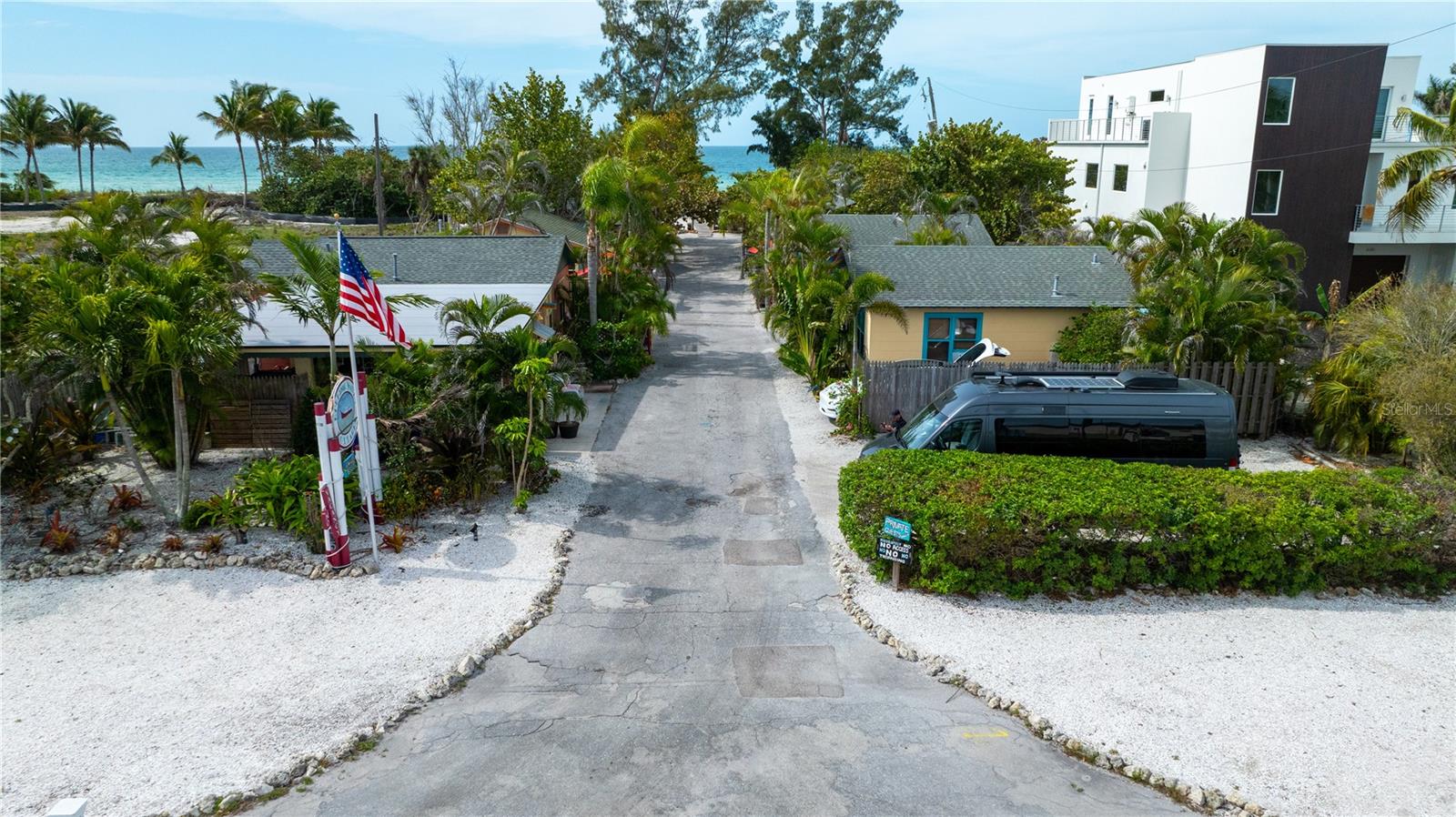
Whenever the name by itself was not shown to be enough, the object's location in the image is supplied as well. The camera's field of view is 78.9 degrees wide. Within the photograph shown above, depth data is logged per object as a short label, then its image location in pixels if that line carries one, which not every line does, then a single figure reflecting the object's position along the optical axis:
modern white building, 29.91
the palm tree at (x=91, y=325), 11.05
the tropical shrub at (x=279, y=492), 12.05
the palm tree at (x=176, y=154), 57.78
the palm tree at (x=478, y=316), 13.70
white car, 17.91
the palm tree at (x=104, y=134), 55.62
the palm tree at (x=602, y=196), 20.97
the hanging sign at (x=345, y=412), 11.05
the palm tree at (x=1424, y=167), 16.72
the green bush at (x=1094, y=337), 18.42
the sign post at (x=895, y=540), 10.47
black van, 12.34
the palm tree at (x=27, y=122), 51.62
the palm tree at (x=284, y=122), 57.00
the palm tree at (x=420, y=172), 42.88
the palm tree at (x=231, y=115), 55.84
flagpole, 11.36
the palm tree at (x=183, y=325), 11.25
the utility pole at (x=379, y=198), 35.17
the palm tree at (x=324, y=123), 60.06
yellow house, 19.84
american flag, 10.73
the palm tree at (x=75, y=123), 54.47
